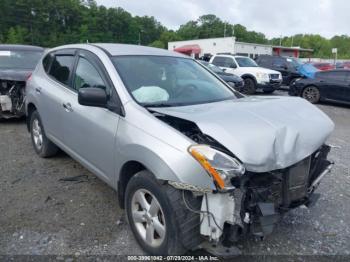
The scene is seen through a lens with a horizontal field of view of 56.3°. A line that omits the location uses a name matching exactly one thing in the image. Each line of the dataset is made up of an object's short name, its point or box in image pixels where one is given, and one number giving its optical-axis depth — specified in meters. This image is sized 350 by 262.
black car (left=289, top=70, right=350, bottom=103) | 11.77
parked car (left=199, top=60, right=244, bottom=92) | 11.98
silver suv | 2.34
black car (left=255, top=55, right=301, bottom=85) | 16.53
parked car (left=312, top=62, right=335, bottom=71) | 23.25
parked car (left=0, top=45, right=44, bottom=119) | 6.92
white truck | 14.27
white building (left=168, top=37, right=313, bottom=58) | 34.22
